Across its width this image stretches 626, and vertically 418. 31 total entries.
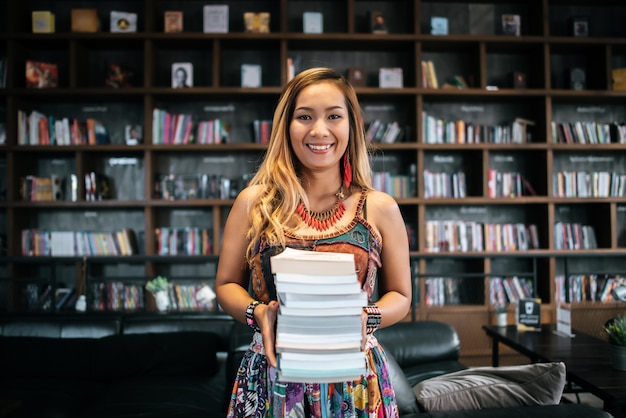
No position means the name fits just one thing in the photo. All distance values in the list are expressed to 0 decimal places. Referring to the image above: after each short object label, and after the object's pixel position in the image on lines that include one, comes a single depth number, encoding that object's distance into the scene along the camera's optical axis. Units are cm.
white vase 412
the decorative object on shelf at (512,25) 491
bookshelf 461
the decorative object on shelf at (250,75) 471
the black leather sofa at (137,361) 250
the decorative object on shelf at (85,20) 463
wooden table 225
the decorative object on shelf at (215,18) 470
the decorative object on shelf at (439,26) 489
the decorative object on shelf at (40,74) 462
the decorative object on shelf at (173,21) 466
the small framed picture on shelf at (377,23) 477
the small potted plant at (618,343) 254
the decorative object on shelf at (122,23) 466
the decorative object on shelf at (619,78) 496
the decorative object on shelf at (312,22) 474
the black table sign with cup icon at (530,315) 356
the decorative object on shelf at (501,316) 371
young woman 106
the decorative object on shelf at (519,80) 493
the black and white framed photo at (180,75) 471
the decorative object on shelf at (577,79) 497
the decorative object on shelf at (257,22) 466
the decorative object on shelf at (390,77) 480
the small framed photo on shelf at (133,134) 469
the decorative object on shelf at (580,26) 496
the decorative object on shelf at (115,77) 471
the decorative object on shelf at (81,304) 432
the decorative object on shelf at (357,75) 482
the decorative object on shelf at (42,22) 463
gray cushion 178
